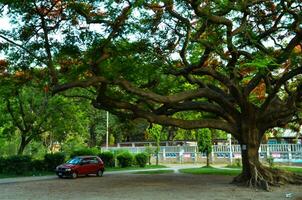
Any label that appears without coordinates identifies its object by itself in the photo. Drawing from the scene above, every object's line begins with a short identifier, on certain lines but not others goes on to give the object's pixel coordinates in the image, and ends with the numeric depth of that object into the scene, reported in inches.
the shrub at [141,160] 1902.1
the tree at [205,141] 1731.1
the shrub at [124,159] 1847.9
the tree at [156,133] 2127.6
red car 1258.0
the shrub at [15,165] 1385.3
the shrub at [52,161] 1498.5
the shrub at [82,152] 1721.2
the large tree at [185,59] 754.8
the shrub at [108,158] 1826.9
